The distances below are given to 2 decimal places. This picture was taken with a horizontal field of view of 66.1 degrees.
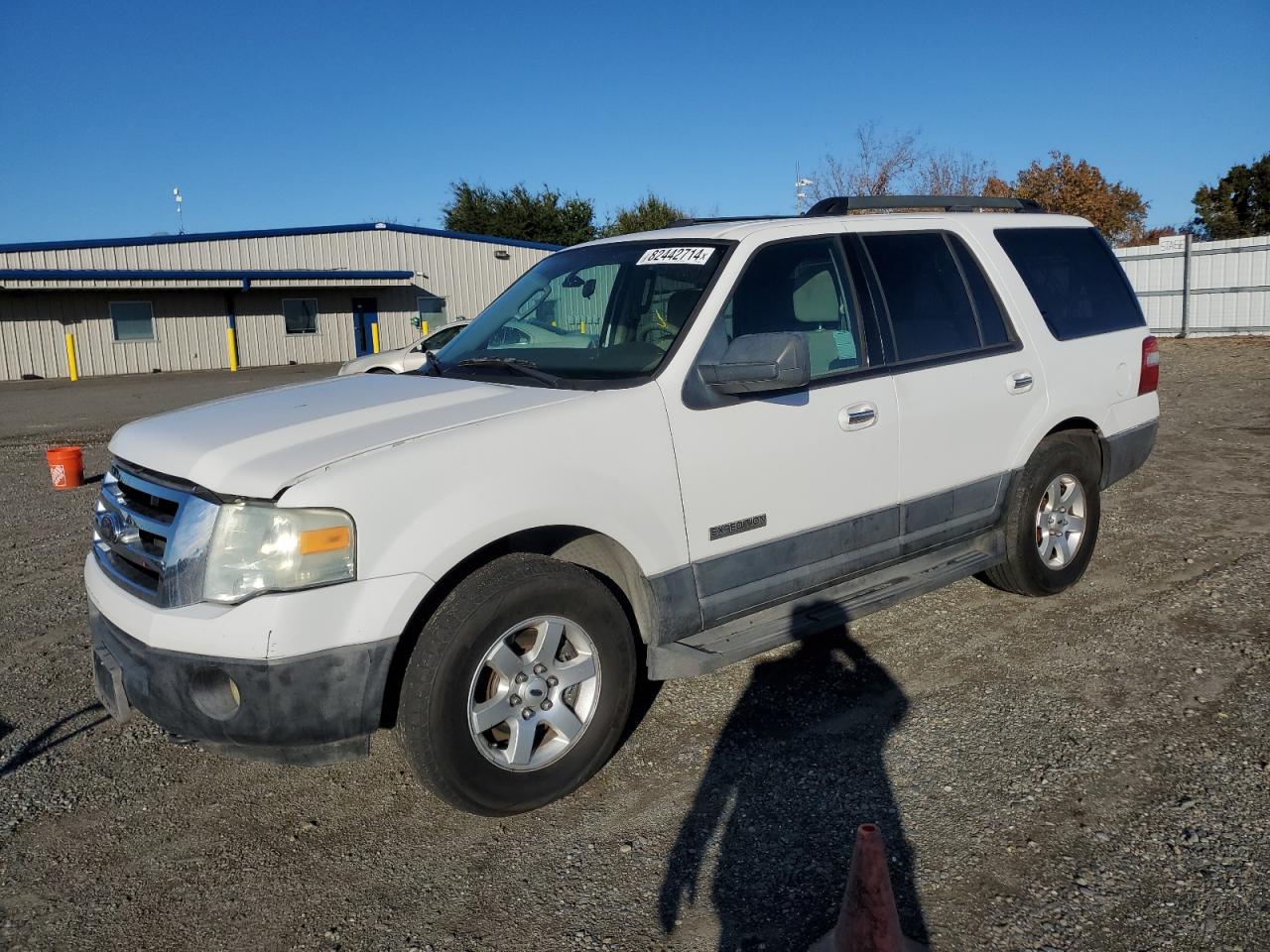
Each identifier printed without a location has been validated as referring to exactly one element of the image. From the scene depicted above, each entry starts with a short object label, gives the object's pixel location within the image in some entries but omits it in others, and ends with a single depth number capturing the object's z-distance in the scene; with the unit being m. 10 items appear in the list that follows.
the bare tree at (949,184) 30.30
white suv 2.93
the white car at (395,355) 13.99
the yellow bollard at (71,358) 30.62
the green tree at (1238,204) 39.66
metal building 30.53
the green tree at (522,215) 50.69
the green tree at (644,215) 49.72
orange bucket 9.57
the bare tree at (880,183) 28.86
